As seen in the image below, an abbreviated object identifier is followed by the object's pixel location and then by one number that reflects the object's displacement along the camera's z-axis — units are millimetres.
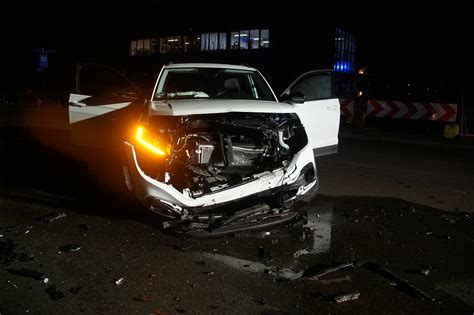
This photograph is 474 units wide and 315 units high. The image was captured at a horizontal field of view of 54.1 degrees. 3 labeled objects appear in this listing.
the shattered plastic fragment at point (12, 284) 3684
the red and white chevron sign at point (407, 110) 14594
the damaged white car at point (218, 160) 4730
